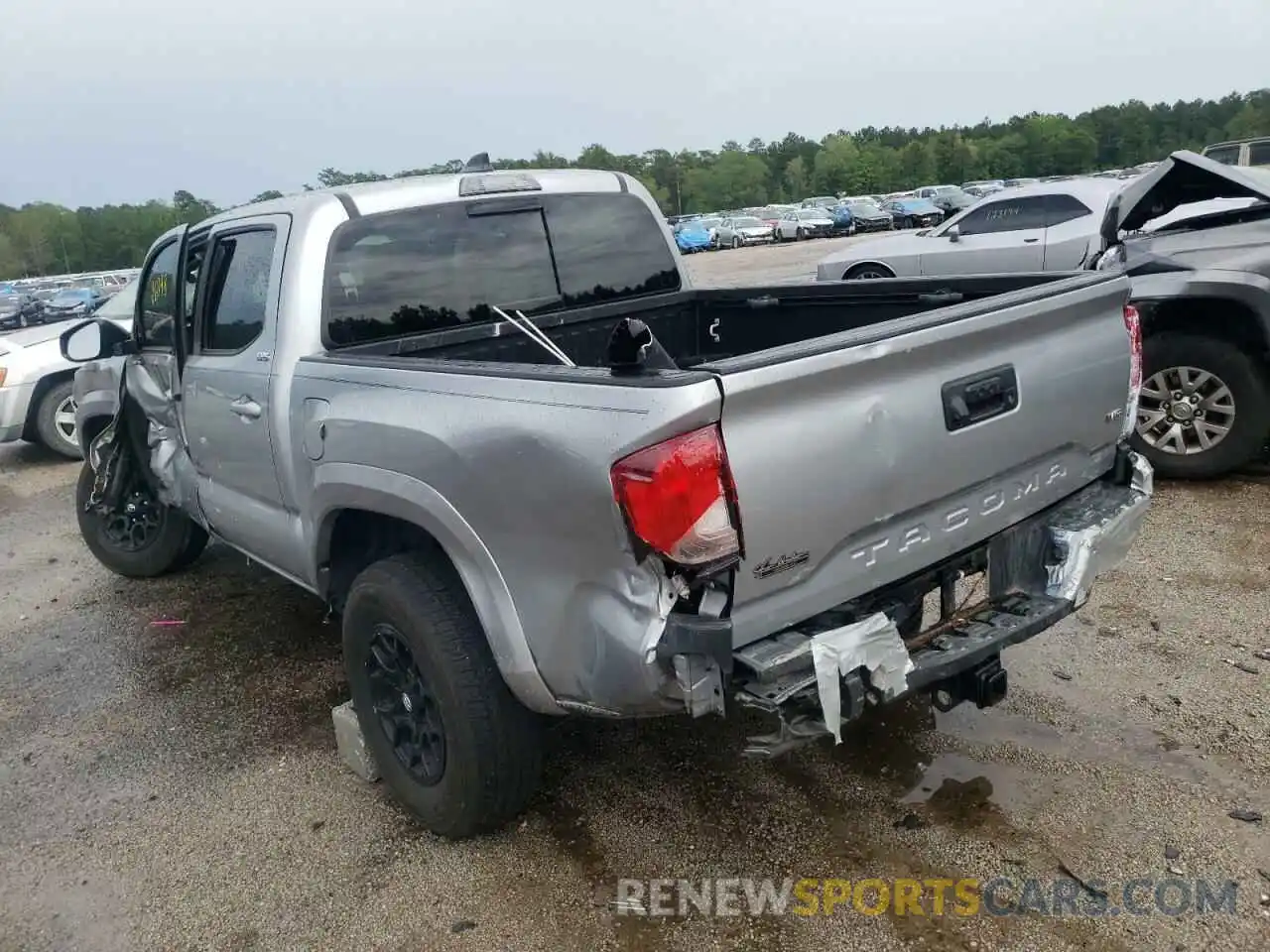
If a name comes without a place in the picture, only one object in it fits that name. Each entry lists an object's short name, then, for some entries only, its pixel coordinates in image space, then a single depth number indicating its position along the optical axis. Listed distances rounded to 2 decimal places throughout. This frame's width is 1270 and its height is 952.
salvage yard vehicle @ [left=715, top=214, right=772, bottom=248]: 43.34
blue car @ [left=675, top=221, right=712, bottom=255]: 43.41
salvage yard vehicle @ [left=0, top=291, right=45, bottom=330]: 27.27
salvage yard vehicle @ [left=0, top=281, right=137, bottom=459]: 8.80
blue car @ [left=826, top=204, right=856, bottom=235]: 43.47
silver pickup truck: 2.20
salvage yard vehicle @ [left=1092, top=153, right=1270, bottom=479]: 5.39
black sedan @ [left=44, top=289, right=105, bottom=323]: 27.78
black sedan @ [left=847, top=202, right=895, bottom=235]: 43.41
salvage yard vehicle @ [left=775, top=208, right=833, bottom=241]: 42.91
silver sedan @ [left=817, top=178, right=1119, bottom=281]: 10.94
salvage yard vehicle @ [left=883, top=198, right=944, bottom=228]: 42.31
